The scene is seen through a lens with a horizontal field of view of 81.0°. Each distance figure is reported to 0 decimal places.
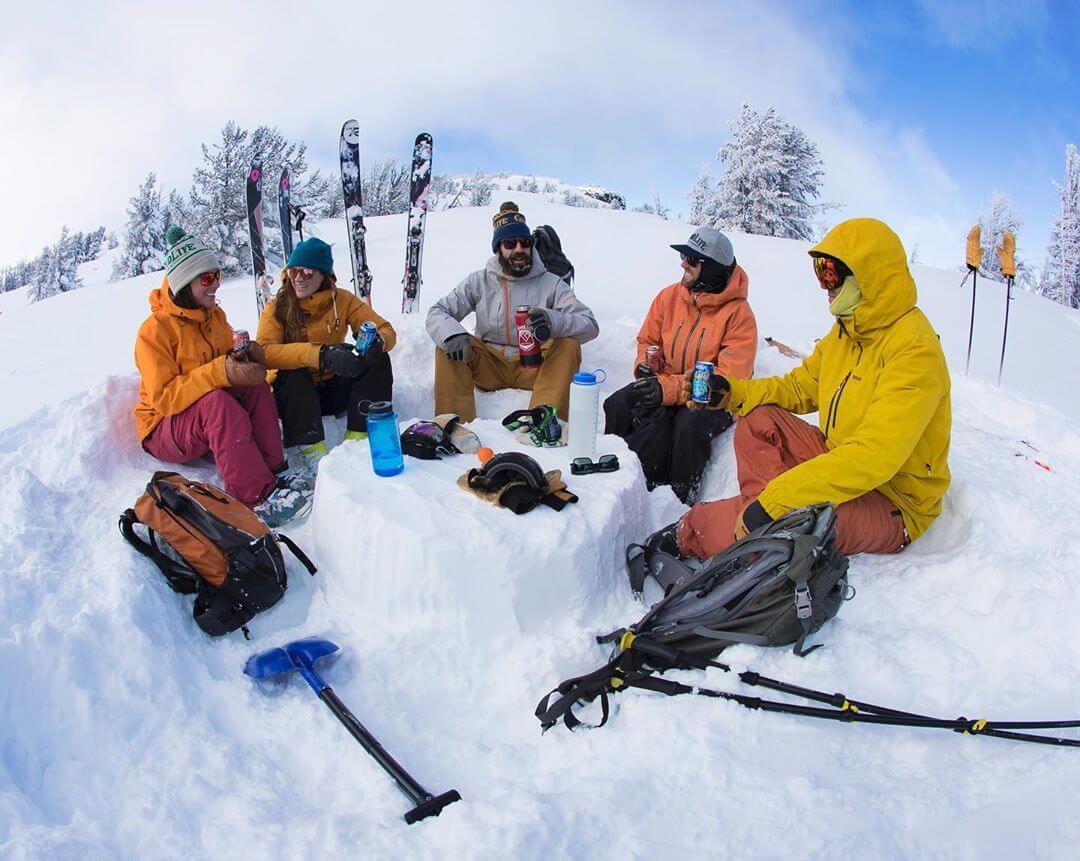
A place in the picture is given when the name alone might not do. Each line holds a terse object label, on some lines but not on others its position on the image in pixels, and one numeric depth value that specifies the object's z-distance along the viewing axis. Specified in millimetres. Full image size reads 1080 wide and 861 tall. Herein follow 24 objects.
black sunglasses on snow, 3096
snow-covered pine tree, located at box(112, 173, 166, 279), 17469
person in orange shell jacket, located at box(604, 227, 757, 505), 3734
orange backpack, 2645
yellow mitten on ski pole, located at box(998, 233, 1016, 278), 6234
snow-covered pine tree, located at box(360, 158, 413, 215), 20125
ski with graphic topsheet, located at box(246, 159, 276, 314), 6363
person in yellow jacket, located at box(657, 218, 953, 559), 2479
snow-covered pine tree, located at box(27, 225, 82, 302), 26219
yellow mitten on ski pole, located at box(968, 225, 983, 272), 6391
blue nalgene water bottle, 2930
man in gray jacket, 4242
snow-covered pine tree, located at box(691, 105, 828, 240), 19328
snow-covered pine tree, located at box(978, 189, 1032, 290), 26609
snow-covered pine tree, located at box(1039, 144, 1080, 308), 23781
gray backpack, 2141
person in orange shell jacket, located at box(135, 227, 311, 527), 3320
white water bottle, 2939
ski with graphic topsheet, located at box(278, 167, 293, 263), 6680
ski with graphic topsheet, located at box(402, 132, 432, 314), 6617
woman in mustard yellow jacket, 3852
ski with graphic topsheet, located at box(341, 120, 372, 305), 6391
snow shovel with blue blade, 1756
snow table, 2510
